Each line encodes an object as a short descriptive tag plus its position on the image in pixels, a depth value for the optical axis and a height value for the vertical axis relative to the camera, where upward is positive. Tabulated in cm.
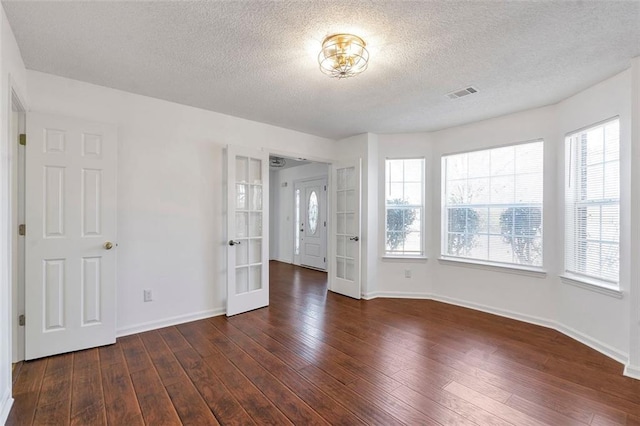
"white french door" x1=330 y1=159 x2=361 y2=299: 467 -27
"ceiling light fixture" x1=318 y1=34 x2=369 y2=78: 214 +116
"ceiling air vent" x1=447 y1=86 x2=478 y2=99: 303 +123
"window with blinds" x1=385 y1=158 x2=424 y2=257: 472 +8
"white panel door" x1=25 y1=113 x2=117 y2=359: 260 -21
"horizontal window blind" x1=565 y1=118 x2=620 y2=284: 284 +11
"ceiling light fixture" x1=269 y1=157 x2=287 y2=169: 717 +120
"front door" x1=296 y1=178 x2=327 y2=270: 711 -27
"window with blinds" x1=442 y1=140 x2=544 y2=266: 369 +10
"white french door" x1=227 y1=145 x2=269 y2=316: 375 -23
